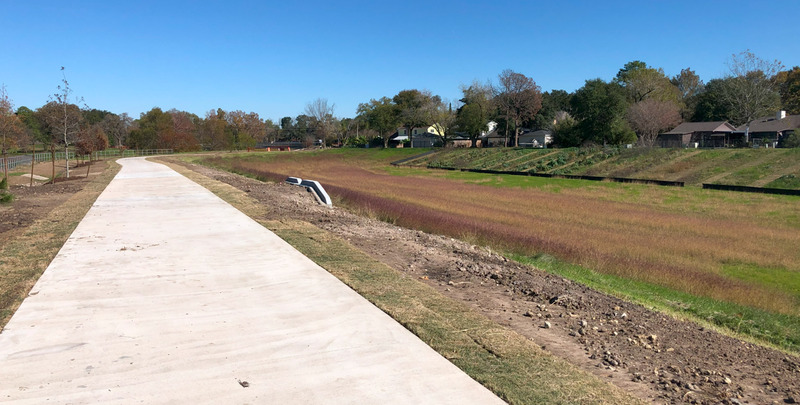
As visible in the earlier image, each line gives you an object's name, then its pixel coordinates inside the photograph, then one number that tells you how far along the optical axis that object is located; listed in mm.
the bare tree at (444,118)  93562
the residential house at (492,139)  97562
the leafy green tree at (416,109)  96875
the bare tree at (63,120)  34625
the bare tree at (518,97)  81000
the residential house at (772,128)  56684
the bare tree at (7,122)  29194
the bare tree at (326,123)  131875
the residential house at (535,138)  90212
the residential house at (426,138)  112969
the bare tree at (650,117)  65062
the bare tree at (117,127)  117625
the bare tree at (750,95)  66812
